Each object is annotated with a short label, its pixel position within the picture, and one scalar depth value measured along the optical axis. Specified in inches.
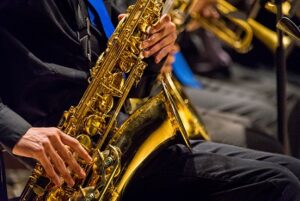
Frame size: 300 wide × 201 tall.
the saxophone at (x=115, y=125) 116.2
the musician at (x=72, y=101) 117.1
